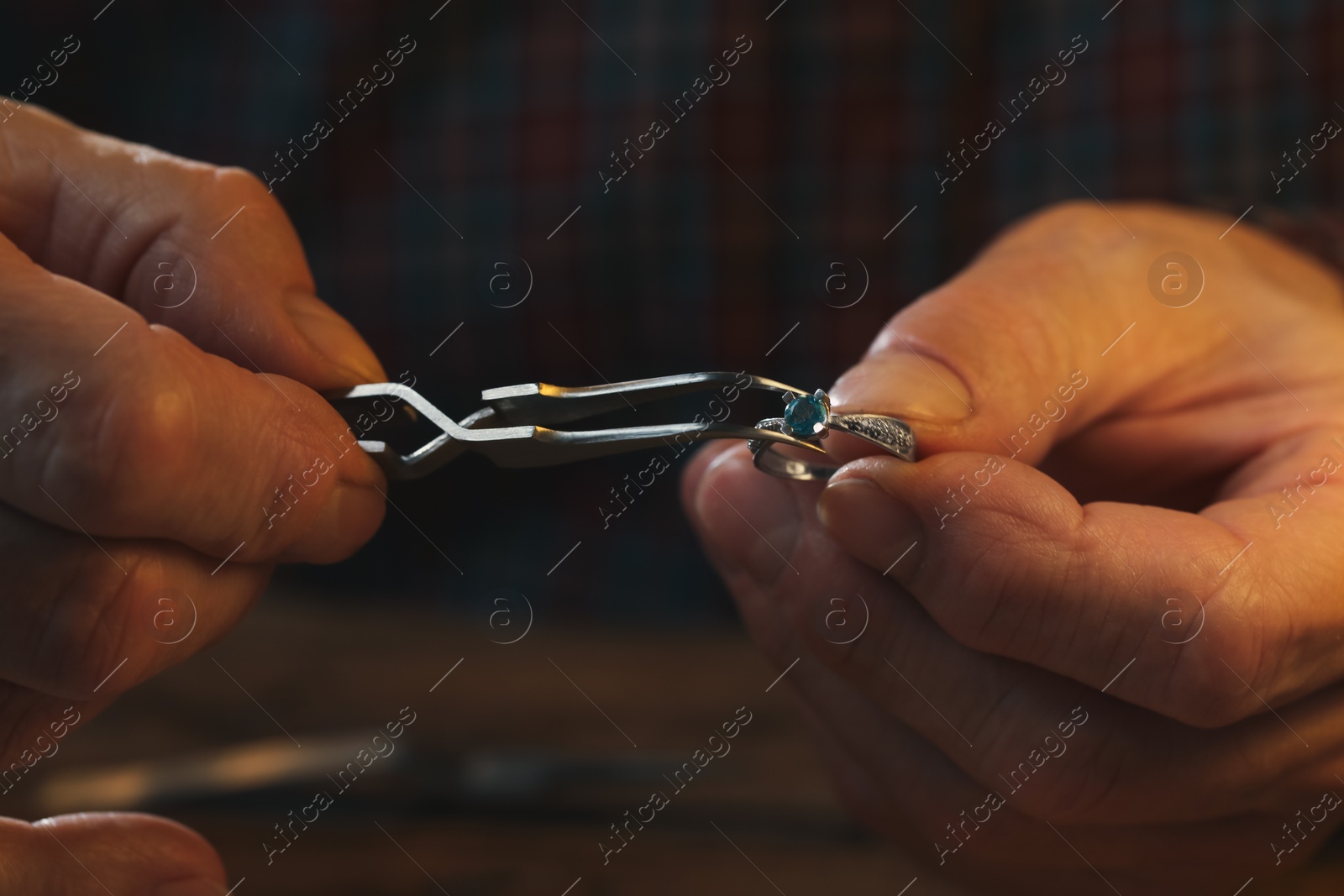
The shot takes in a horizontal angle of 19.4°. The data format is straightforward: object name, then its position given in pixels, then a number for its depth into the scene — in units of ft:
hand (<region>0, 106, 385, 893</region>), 1.33
